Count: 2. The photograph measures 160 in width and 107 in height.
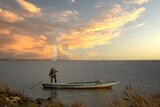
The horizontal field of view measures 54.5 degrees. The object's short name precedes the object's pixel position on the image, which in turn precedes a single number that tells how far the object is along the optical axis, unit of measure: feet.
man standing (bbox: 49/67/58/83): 80.34
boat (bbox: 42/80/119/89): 81.43
